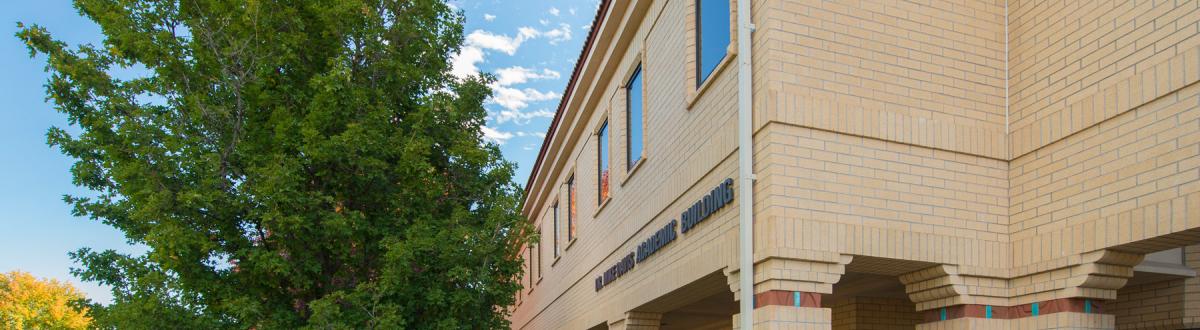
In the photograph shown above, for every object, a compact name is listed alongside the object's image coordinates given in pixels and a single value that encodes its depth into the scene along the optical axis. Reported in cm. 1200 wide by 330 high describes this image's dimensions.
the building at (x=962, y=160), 733
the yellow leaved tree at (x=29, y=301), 4118
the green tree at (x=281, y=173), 1137
